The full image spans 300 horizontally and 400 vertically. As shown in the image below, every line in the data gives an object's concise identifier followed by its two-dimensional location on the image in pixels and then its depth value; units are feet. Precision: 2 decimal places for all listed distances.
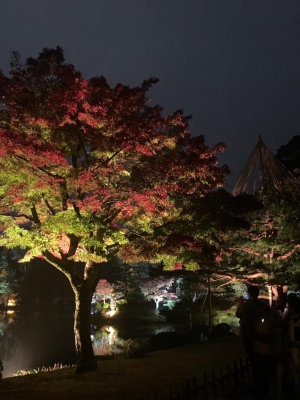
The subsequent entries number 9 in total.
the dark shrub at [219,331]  55.01
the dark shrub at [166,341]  47.41
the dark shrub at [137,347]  36.91
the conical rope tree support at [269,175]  52.80
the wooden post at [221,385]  20.34
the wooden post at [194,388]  18.44
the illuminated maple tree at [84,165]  28.58
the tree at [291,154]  69.83
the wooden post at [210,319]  59.04
